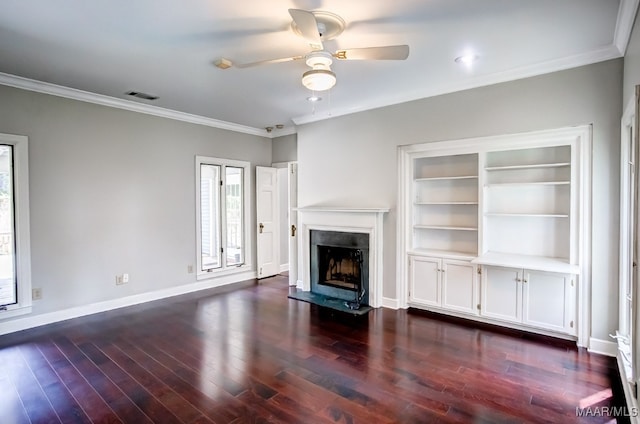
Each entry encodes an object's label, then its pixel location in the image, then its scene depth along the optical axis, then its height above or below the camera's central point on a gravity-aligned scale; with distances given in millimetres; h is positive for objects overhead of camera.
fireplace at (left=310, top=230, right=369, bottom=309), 4871 -869
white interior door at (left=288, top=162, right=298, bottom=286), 6062 -318
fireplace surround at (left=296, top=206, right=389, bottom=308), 4754 -302
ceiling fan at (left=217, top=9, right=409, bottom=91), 2557 +1120
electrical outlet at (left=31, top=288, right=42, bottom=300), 4054 -983
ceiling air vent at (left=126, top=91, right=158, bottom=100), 4369 +1419
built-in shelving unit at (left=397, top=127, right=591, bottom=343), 3498 -265
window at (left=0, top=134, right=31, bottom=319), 3926 -185
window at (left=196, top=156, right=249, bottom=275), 5816 -103
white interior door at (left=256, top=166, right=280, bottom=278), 6562 -284
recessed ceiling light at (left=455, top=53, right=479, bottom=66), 3311 +1394
